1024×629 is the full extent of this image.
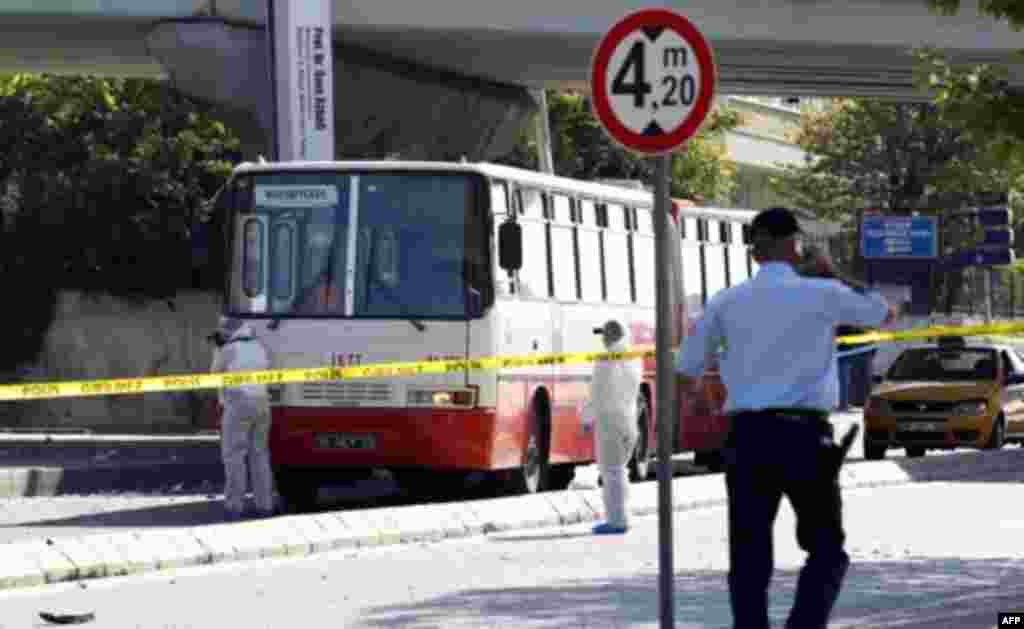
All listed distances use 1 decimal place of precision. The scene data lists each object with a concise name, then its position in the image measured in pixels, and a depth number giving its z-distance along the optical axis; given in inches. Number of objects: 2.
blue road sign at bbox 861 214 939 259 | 2866.6
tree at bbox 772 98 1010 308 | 2967.5
